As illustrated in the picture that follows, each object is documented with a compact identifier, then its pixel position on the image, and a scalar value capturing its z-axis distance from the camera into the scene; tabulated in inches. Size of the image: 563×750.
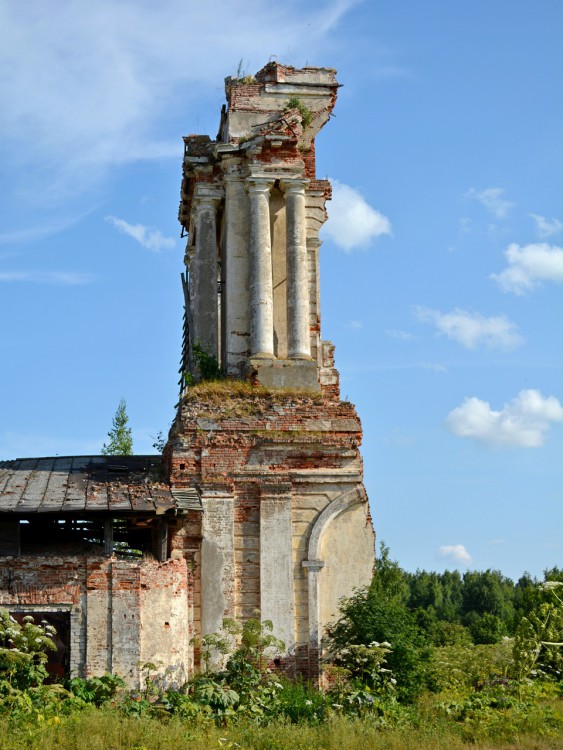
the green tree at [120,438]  1186.0
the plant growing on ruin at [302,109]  777.6
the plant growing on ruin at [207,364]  736.4
